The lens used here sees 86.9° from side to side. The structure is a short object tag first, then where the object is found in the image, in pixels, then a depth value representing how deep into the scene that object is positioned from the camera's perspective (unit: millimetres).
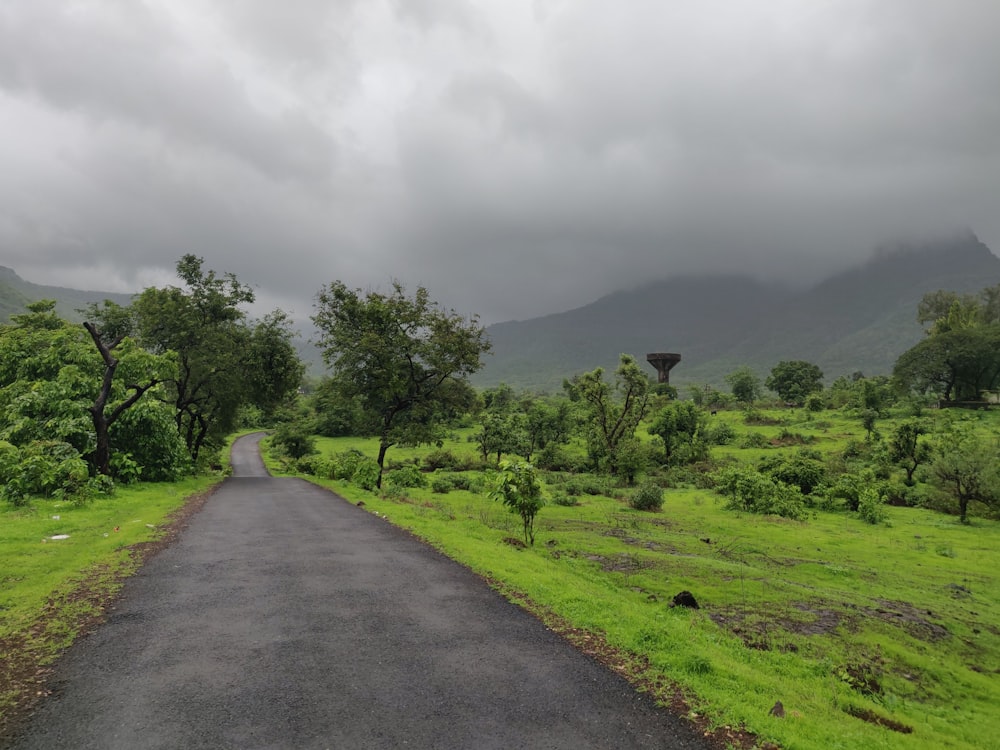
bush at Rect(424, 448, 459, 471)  57741
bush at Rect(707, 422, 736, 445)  66631
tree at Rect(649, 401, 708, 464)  56344
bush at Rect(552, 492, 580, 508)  34719
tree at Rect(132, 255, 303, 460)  40156
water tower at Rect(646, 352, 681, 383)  130875
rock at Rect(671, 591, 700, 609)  13359
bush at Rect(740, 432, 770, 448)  62219
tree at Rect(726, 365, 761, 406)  113250
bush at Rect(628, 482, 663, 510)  34000
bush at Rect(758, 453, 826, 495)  39562
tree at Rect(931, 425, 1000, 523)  31891
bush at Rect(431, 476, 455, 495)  38341
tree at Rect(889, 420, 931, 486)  45159
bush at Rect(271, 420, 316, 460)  64438
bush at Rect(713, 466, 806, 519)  33719
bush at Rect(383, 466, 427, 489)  38344
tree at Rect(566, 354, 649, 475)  51531
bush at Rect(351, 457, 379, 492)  34062
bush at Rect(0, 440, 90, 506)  20484
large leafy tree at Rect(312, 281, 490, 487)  35562
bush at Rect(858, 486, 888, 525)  31469
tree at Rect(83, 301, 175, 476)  25969
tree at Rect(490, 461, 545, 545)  18766
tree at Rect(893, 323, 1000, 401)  77188
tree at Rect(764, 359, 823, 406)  110875
